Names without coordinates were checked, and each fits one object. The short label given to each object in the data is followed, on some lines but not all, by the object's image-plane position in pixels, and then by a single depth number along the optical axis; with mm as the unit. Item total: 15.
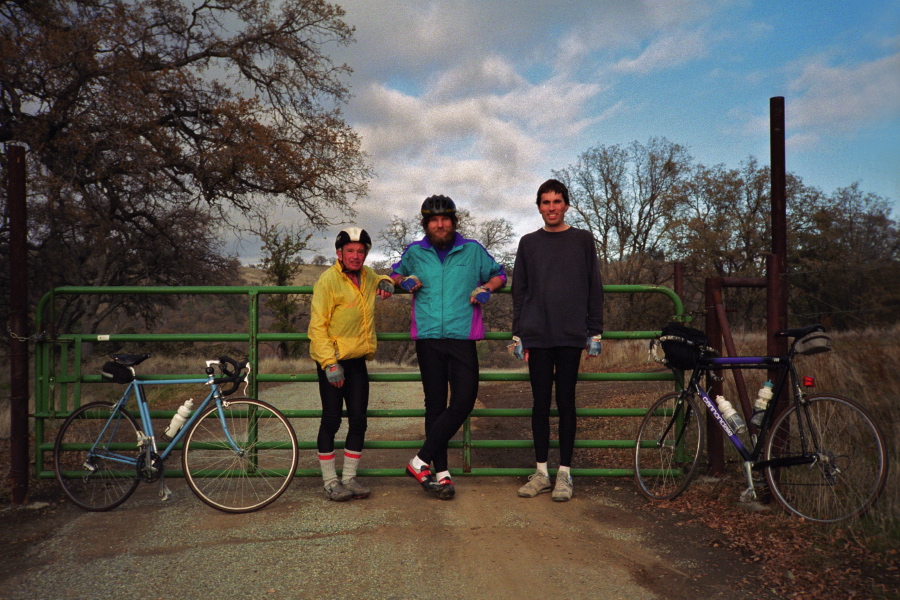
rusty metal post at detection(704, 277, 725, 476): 5246
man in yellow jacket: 4793
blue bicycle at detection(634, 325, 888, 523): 4047
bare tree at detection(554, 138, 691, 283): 37219
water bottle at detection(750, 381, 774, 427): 4562
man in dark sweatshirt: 4891
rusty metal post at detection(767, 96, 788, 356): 4824
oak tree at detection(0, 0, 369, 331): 15023
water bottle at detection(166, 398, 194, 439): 4909
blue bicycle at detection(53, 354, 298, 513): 4875
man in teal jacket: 4883
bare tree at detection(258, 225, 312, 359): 28145
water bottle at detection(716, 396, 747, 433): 4621
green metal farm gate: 5277
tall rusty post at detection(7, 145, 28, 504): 4973
